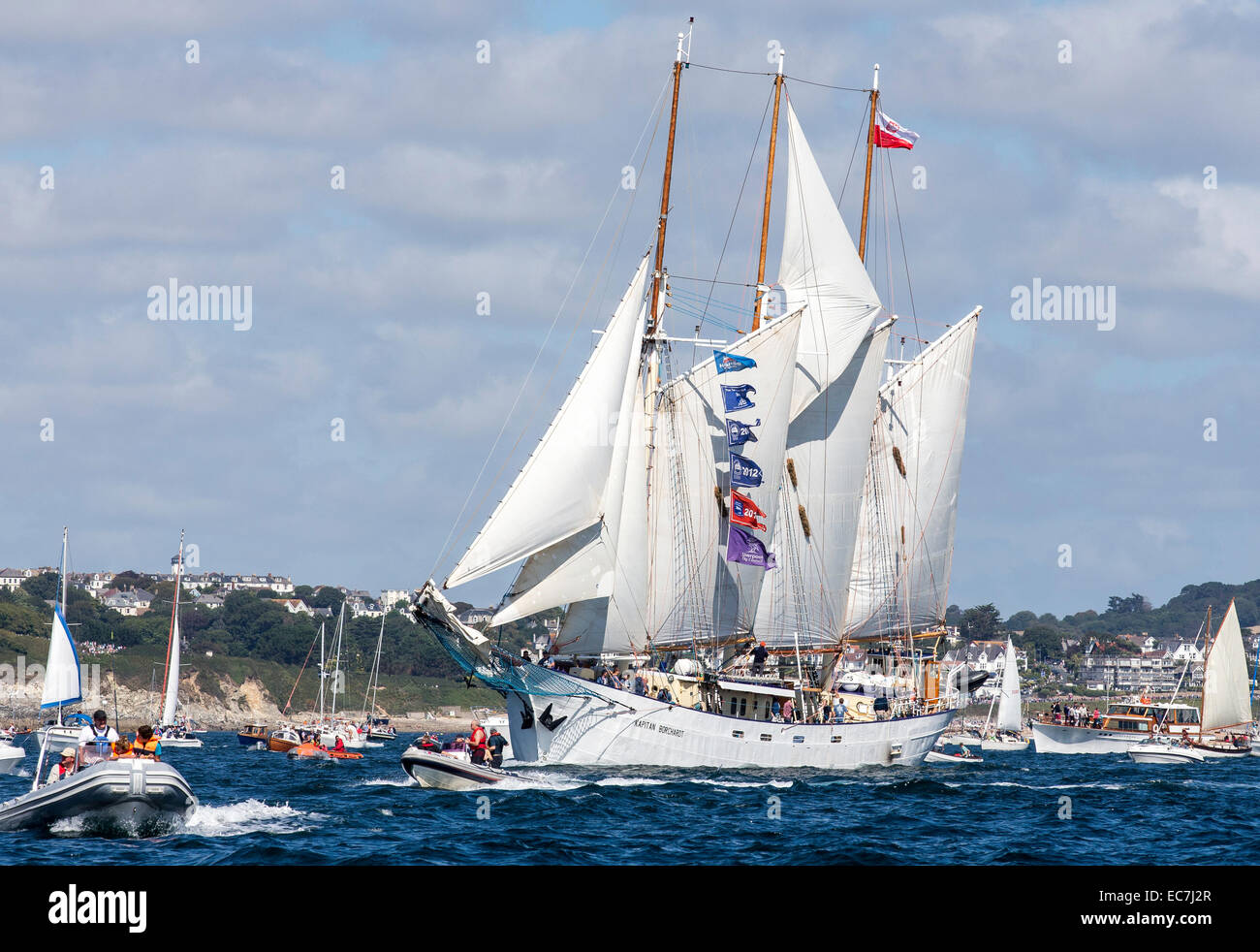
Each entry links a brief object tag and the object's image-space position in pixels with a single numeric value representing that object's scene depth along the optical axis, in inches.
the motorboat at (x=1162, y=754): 4016.7
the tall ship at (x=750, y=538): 2450.8
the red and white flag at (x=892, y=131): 3189.0
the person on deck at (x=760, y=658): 2881.4
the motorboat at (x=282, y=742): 4621.1
